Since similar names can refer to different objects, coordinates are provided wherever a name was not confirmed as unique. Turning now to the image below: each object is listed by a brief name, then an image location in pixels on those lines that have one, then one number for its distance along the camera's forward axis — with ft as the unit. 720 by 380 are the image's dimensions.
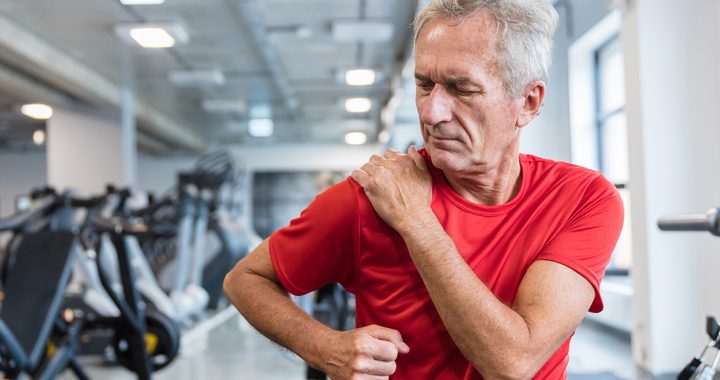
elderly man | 3.14
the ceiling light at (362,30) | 24.79
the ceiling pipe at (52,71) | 25.20
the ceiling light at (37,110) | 35.70
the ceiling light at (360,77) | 33.35
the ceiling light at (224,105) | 40.09
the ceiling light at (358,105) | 40.68
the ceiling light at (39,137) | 46.50
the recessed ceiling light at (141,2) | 21.81
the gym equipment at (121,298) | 11.78
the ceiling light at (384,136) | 47.85
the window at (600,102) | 17.26
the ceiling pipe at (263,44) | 23.18
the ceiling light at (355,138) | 54.41
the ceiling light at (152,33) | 24.50
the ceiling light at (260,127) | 47.29
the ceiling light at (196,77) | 32.45
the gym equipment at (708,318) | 3.19
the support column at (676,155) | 12.64
